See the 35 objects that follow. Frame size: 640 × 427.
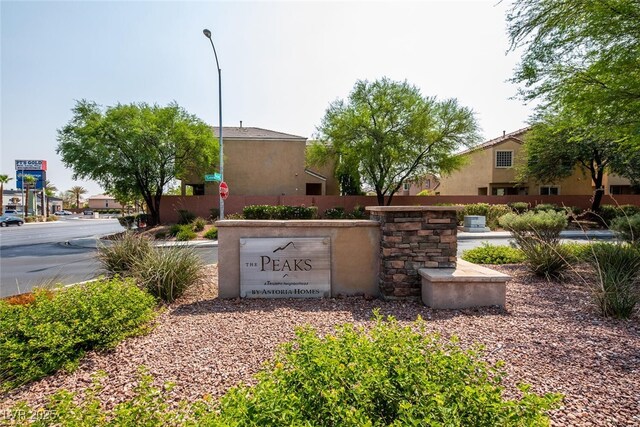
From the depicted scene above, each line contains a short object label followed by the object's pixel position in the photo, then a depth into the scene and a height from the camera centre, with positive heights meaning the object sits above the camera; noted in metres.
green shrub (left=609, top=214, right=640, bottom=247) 9.49 -0.61
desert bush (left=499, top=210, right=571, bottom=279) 7.05 -0.80
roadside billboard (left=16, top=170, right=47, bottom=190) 59.90 +5.87
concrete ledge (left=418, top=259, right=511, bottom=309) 5.13 -1.31
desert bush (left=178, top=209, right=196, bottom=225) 23.45 -0.63
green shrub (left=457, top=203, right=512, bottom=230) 23.84 -0.28
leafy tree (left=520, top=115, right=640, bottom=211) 25.17 +3.93
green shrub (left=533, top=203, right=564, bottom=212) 23.97 +0.01
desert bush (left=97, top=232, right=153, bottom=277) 6.36 -0.91
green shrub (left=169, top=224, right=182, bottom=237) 18.31 -1.27
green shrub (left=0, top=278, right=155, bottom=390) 3.27 -1.35
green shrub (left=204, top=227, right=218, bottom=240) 18.11 -1.53
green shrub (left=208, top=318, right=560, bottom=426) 1.72 -1.07
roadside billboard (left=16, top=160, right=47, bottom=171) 64.88 +8.63
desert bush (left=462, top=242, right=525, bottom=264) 9.03 -1.36
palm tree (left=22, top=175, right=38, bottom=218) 55.81 +4.45
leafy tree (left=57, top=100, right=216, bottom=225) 19.97 +3.91
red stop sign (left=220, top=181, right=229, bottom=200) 17.05 +0.91
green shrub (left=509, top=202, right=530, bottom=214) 25.67 +0.01
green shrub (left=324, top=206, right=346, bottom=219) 25.89 -0.50
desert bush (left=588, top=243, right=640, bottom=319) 4.71 -1.20
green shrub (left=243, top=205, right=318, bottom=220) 22.66 -0.33
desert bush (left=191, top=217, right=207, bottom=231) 20.62 -1.11
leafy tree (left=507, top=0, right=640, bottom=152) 7.68 +3.87
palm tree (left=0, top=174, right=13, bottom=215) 61.89 +5.63
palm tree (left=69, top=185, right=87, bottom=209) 94.99 +4.66
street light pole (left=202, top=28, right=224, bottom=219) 17.29 +6.09
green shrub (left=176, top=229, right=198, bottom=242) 16.44 -1.41
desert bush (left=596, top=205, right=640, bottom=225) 24.56 -0.36
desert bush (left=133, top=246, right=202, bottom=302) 5.63 -1.15
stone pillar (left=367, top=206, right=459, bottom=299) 5.59 -0.65
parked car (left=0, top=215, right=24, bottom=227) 38.03 -1.49
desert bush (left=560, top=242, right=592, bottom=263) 7.36 -1.09
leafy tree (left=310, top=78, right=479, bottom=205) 24.11 +5.93
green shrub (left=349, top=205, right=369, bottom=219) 25.25 -0.46
